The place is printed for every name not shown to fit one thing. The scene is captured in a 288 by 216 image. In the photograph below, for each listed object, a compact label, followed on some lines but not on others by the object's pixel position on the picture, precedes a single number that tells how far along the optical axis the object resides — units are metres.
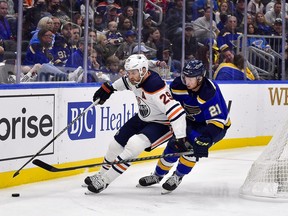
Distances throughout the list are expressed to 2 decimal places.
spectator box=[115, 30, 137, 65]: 11.83
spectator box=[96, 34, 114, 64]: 11.37
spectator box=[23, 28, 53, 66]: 9.84
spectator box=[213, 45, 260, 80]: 14.25
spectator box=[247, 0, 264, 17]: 15.09
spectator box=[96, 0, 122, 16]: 11.32
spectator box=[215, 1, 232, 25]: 14.35
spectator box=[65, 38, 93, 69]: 10.76
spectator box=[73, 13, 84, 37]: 10.77
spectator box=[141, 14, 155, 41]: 12.43
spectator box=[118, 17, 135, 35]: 11.89
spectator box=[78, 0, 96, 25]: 10.99
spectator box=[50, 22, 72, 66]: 10.38
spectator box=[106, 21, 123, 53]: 11.61
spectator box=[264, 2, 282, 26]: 15.50
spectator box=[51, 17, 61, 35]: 10.30
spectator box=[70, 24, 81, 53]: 10.77
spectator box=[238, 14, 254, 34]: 14.89
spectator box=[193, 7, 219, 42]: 13.80
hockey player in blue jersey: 8.75
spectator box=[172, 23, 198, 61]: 13.23
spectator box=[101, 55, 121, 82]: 11.60
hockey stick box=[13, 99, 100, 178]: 9.03
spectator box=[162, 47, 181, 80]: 12.95
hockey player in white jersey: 8.70
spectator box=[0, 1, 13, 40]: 9.40
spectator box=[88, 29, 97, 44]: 11.15
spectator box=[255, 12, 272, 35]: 15.38
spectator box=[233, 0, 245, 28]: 14.77
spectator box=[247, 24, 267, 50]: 15.08
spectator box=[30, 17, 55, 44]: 9.89
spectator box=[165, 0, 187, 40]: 12.99
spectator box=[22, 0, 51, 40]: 9.71
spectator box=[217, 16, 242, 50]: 14.53
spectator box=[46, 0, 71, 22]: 10.16
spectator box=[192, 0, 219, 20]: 13.70
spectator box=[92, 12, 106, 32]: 11.24
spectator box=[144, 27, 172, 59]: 12.60
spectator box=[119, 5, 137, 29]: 11.92
